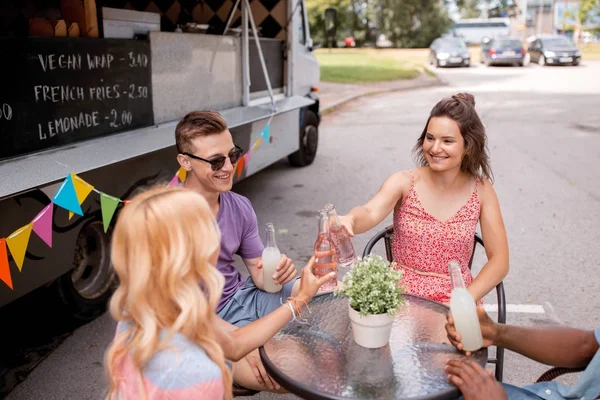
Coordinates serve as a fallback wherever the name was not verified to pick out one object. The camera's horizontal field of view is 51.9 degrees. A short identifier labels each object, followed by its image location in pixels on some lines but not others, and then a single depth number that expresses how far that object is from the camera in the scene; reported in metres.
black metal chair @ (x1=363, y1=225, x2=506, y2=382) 2.52
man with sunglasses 2.70
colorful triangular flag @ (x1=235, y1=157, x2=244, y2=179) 5.26
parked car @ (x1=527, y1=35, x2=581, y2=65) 26.27
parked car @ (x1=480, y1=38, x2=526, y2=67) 27.05
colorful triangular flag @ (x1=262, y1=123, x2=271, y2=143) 5.62
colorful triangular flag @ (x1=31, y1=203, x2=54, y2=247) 3.00
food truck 3.15
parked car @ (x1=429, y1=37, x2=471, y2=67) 27.53
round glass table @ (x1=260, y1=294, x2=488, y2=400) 1.94
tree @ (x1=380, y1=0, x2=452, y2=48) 43.06
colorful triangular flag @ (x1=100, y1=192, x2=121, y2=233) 3.27
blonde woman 1.61
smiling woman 2.81
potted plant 1.99
